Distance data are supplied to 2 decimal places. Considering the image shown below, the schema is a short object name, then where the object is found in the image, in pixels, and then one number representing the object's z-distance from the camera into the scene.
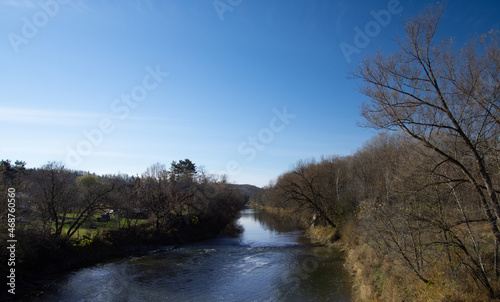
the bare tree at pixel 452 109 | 7.46
